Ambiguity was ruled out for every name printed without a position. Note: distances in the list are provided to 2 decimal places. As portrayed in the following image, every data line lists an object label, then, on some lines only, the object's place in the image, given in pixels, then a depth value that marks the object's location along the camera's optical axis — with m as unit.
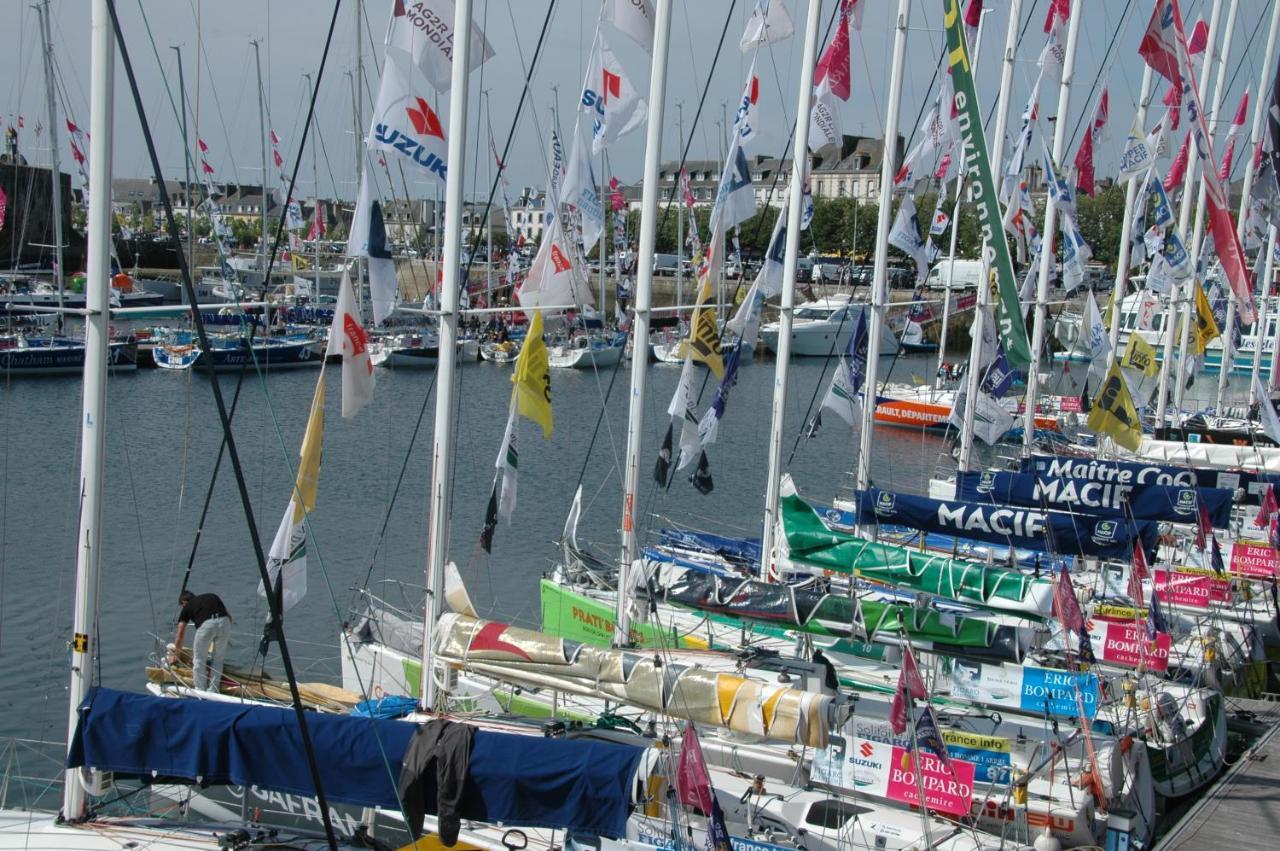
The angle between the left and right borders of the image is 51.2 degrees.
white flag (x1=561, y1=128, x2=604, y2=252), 20.02
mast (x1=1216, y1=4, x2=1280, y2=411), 40.03
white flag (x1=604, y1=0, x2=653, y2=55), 19.61
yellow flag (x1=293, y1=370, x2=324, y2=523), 15.95
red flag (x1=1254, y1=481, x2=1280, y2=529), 28.19
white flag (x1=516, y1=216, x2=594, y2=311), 18.55
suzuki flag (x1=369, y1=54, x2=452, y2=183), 15.99
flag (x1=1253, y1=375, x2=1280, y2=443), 31.62
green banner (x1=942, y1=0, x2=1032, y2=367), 22.52
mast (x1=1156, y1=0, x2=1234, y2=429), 38.09
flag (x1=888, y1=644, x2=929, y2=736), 15.24
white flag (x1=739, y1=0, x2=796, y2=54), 23.05
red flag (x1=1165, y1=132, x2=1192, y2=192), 39.55
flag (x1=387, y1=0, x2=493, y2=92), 16.11
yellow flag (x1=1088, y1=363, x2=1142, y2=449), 27.70
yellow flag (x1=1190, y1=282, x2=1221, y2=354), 38.66
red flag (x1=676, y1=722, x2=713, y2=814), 13.20
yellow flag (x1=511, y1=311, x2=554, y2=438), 18.17
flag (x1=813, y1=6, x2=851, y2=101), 24.98
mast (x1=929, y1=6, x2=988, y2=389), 36.94
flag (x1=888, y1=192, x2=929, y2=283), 30.02
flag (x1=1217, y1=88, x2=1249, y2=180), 40.06
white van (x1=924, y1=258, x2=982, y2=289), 94.06
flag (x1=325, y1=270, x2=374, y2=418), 16.16
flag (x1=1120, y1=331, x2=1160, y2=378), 33.75
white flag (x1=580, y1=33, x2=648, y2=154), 19.86
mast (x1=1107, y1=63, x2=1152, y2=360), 38.44
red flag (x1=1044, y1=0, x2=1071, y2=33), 32.66
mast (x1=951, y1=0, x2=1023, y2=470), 29.92
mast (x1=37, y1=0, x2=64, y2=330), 59.31
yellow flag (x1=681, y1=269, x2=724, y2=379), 22.06
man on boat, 18.78
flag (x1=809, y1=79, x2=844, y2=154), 24.66
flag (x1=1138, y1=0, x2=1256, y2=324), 23.56
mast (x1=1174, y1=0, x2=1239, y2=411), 40.53
